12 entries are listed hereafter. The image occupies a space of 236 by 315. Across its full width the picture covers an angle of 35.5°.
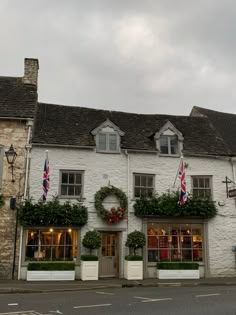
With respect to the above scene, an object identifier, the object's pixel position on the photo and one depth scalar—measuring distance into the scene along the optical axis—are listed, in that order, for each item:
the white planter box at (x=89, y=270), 16.77
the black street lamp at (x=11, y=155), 16.97
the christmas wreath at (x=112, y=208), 17.73
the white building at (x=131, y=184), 17.92
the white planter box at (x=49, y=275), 16.28
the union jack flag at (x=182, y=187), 17.31
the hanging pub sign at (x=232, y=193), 18.70
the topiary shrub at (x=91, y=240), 17.06
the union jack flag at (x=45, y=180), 16.36
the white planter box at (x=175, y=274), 17.45
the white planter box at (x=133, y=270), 17.09
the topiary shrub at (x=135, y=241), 17.52
